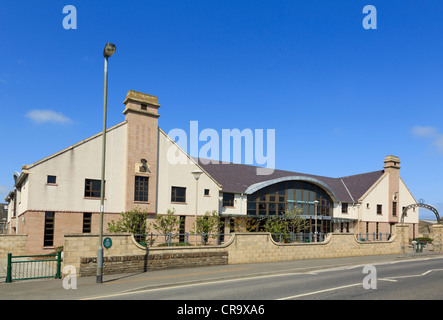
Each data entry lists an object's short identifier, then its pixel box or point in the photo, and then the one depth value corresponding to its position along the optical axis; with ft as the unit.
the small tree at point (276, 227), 115.44
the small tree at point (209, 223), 108.47
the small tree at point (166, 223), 100.48
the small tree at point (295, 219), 139.74
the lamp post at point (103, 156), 48.91
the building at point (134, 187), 93.30
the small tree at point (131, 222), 95.50
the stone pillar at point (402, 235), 112.47
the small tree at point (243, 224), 127.24
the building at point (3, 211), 227.20
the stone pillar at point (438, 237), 126.41
